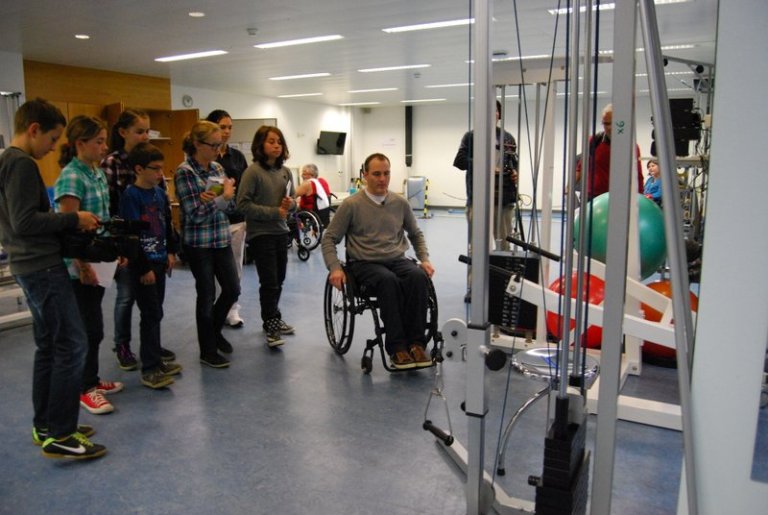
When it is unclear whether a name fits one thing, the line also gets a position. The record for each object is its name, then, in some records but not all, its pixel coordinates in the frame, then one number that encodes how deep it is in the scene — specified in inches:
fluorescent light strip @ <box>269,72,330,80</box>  352.2
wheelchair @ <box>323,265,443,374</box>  119.7
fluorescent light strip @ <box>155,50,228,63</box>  272.2
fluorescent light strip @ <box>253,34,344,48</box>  240.4
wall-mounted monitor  543.8
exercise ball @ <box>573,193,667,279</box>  114.2
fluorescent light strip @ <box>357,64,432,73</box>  318.0
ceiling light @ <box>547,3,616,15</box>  187.2
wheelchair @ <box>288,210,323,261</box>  268.5
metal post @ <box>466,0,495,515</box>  48.0
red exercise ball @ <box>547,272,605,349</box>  118.7
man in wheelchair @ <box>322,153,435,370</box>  119.6
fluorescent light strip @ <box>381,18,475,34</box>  213.0
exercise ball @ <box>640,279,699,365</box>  128.5
